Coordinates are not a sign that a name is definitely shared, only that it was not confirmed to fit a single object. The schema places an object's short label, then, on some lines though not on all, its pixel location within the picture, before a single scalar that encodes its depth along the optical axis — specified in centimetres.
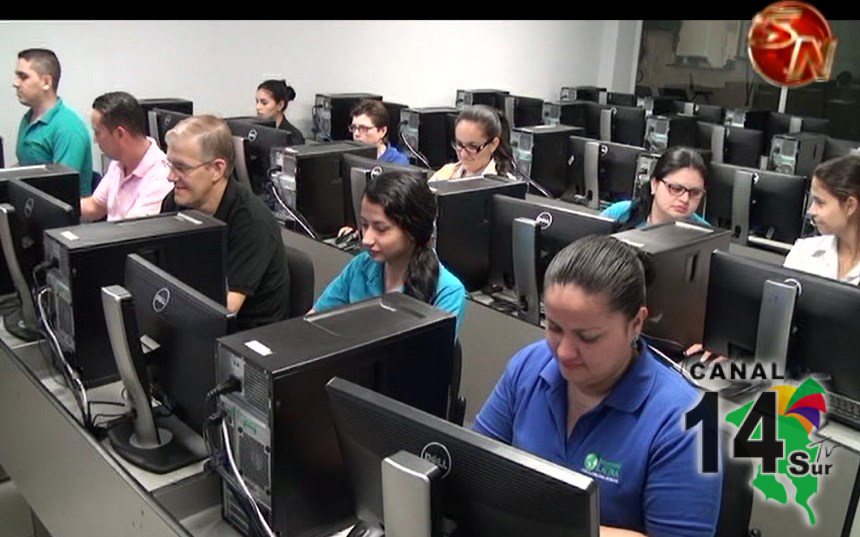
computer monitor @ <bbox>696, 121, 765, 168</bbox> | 503
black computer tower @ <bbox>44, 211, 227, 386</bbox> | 174
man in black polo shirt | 216
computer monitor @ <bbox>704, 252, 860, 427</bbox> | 175
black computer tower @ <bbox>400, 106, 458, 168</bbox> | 543
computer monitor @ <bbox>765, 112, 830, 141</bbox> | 593
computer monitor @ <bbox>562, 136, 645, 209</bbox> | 407
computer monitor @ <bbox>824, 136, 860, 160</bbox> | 449
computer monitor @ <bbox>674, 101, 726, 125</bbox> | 696
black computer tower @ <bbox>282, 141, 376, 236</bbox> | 337
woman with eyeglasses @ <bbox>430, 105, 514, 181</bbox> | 337
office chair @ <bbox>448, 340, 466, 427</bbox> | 160
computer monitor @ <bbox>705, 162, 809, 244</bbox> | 313
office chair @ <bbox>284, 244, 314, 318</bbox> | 232
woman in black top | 499
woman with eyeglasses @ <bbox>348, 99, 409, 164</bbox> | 394
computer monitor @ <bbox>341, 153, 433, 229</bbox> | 306
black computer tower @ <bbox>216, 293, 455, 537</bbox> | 123
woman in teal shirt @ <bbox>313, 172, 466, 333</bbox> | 197
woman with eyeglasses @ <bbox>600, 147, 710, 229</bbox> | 265
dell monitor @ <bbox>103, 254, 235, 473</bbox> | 144
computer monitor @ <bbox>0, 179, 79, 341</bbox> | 204
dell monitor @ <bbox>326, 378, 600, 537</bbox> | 89
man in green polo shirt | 332
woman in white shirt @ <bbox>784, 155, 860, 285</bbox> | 242
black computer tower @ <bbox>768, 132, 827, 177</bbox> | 458
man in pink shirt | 272
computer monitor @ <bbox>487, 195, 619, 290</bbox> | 233
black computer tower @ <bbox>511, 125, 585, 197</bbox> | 428
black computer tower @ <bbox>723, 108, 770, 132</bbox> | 653
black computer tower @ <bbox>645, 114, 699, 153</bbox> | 581
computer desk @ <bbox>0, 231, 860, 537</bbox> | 148
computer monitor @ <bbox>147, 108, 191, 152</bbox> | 460
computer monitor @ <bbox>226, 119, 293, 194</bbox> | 404
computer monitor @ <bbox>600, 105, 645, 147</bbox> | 641
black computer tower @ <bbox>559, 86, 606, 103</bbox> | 805
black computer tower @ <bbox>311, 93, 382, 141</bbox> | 585
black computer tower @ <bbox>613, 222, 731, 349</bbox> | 207
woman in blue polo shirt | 120
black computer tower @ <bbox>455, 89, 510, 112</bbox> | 699
